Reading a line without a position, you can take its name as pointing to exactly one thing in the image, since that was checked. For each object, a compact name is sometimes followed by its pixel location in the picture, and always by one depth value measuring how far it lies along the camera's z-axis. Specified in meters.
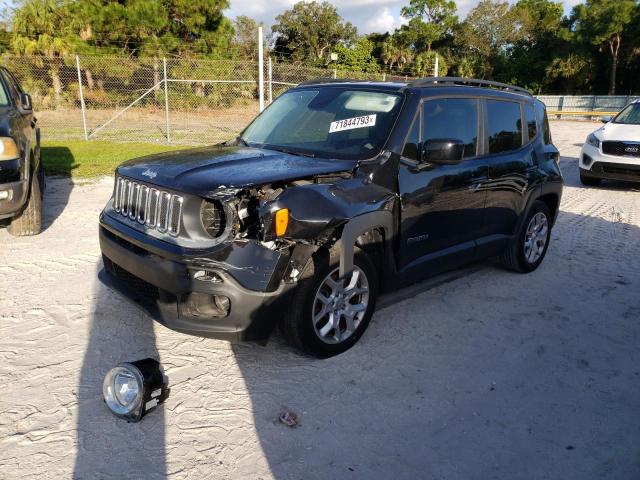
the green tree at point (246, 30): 46.25
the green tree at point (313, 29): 51.50
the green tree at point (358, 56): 40.47
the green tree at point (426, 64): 44.08
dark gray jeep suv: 3.17
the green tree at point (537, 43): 47.03
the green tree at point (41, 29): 23.80
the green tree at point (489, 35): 51.19
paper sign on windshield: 4.05
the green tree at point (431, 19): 52.12
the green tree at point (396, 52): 51.78
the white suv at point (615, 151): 9.88
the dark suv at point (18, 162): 5.51
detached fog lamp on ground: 2.95
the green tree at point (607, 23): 41.22
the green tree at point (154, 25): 25.48
